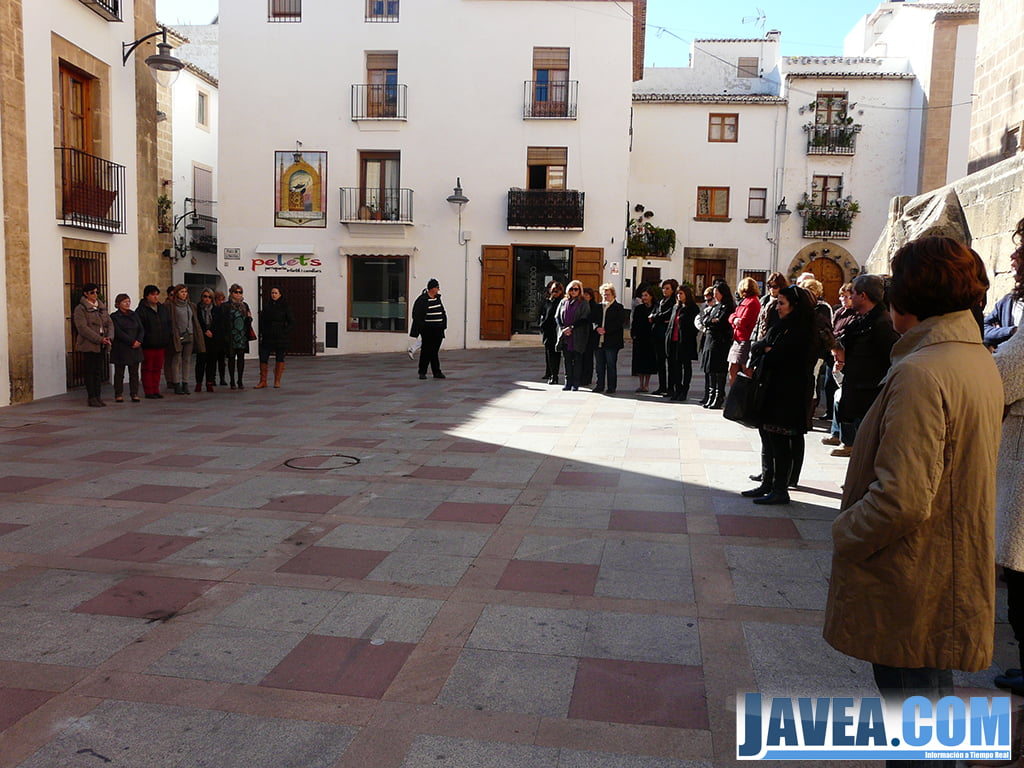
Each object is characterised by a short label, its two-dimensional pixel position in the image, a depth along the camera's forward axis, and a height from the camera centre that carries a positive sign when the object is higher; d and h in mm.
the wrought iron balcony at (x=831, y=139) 30594 +6101
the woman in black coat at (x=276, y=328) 13859 -514
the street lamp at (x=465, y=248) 24031 +1521
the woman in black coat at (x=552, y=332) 14765 -501
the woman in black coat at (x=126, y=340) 12023 -671
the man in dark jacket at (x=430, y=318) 15078 -329
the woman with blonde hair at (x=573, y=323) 13539 -318
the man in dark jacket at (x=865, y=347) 6707 -289
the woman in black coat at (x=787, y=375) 6336 -495
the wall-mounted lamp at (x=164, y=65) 12836 +3449
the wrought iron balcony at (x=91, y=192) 13398 +1649
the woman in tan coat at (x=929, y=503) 2271 -514
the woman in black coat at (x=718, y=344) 11070 -497
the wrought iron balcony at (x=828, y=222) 30344 +3095
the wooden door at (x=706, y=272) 30875 +1257
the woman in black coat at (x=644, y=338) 13234 -516
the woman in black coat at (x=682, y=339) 12133 -476
